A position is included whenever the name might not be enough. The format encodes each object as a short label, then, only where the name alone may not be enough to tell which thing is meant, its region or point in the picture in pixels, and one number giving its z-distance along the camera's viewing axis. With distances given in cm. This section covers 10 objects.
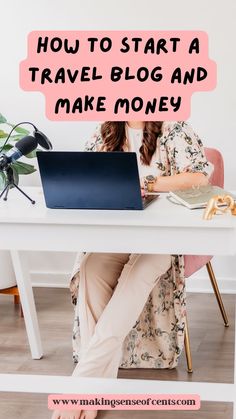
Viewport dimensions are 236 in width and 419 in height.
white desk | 204
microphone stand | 234
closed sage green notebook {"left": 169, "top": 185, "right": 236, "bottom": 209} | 223
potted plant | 360
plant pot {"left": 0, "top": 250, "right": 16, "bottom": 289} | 362
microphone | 233
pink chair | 287
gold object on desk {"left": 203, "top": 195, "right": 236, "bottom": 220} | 209
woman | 250
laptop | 210
